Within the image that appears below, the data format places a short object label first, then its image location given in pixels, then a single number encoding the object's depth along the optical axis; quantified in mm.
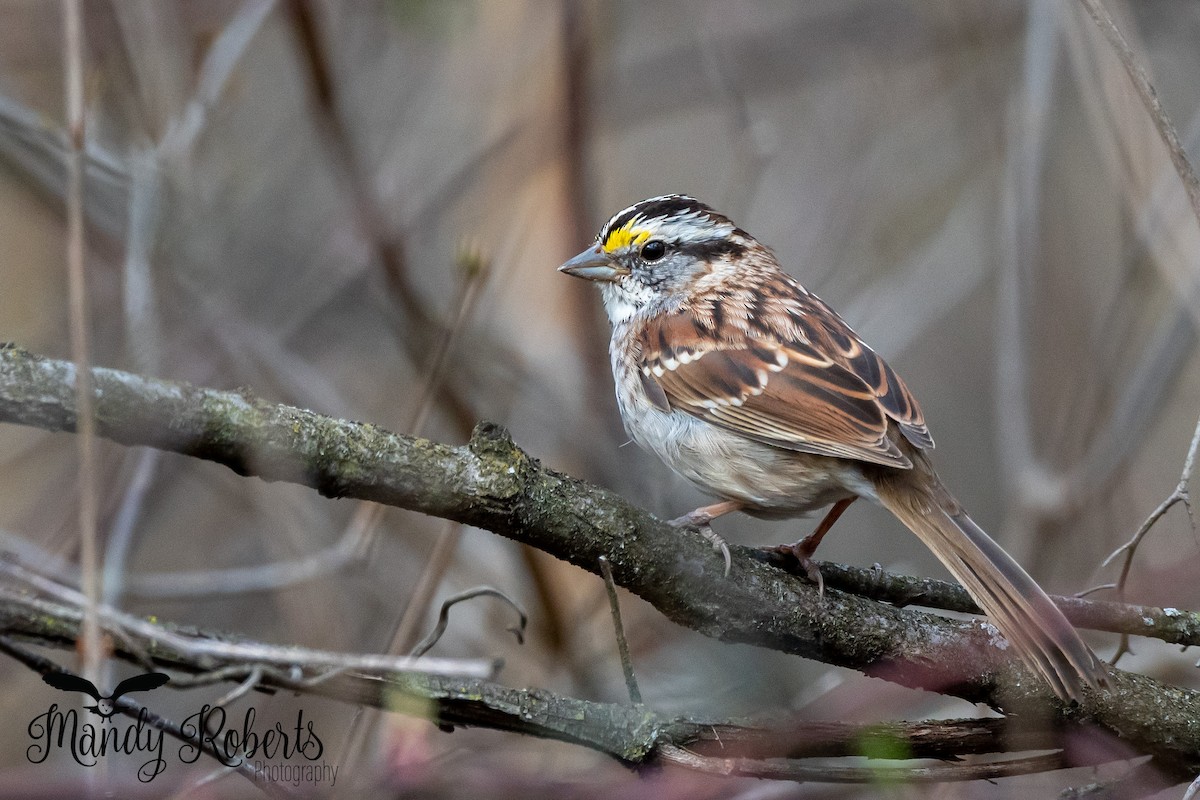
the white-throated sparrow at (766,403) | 6420
